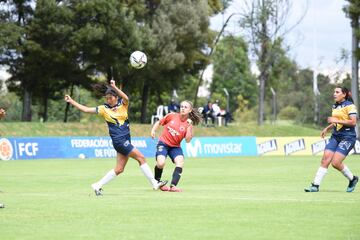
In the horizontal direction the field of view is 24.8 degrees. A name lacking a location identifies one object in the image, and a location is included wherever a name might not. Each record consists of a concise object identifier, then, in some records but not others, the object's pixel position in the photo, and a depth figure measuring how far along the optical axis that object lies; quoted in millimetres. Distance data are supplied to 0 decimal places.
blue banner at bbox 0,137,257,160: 42062
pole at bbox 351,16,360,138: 55969
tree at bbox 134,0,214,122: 64750
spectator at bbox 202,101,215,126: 61562
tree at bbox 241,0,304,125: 74812
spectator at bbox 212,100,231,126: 62844
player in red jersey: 19391
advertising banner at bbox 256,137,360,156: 52562
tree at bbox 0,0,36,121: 53688
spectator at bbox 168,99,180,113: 53638
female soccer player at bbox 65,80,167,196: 17359
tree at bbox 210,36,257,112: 113250
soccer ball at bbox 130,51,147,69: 18844
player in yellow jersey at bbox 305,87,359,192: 18406
